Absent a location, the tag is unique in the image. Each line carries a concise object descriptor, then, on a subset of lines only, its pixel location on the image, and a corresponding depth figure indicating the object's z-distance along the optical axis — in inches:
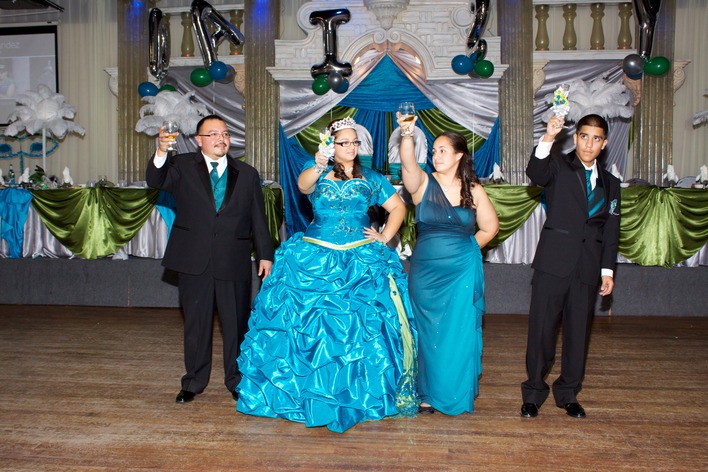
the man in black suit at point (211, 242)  150.3
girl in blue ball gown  136.8
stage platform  260.1
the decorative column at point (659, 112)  365.1
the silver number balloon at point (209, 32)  338.6
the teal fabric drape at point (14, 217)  280.8
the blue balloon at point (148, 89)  368.8
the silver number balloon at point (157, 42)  361.4
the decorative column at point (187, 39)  396.1
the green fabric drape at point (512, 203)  262.8
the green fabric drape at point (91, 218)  276.1
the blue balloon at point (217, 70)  357.1
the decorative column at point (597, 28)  374.6
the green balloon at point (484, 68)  350.0
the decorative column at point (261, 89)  379.2
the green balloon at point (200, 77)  368.2
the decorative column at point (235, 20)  392.5
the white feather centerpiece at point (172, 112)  350.3
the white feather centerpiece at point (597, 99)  331.0
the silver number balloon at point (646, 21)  331.9
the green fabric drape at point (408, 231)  270.8
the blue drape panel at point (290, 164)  376.2
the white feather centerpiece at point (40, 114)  352.5
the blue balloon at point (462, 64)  347.0
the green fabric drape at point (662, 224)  256.1
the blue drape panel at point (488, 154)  372.8
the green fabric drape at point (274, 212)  278.1
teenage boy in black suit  140.8
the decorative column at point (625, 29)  373.4
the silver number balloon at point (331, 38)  347.9
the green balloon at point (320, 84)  357.1
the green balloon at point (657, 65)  345.1
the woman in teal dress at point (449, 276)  140.9
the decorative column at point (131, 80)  391.2
